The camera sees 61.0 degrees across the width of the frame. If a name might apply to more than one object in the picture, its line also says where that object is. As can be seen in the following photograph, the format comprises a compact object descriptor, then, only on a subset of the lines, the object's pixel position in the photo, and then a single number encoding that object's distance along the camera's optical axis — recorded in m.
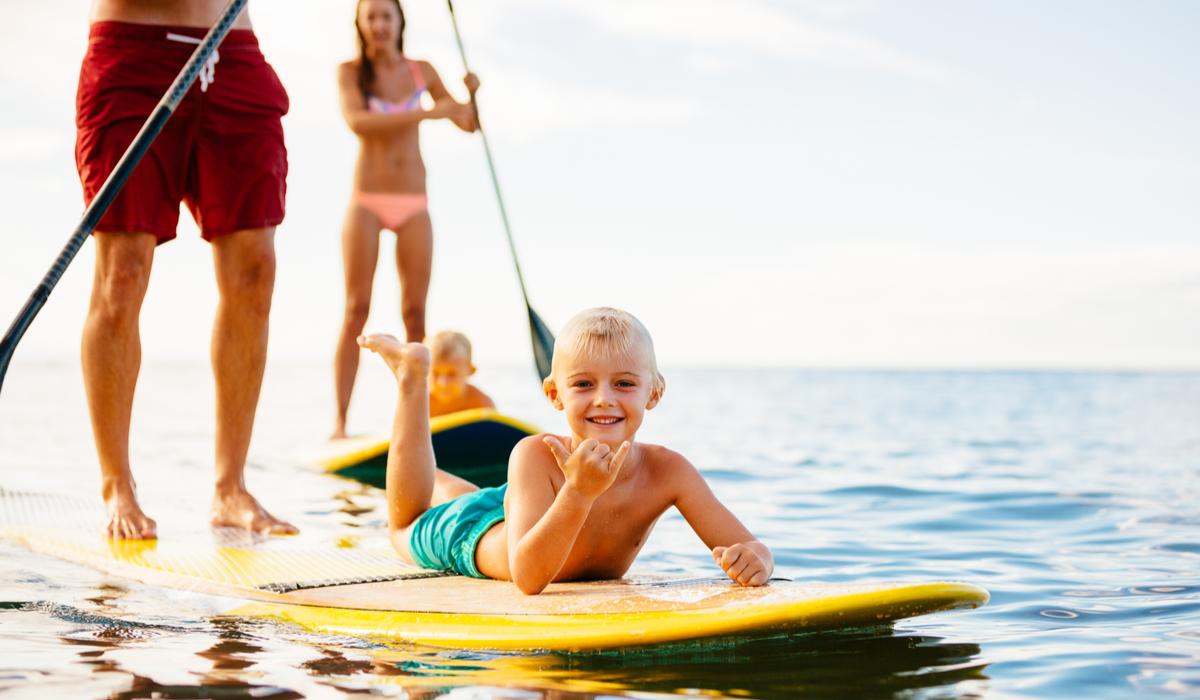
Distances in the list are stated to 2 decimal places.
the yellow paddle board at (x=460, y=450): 4.33
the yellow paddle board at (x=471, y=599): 1.88
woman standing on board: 4.99
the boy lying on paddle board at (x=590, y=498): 2.07
